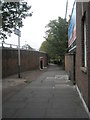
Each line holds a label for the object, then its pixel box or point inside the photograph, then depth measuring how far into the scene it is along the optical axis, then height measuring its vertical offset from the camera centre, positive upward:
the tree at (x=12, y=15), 5.33 +2.40
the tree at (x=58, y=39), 19.40 +3.93
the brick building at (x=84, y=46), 3.23 +0.53
